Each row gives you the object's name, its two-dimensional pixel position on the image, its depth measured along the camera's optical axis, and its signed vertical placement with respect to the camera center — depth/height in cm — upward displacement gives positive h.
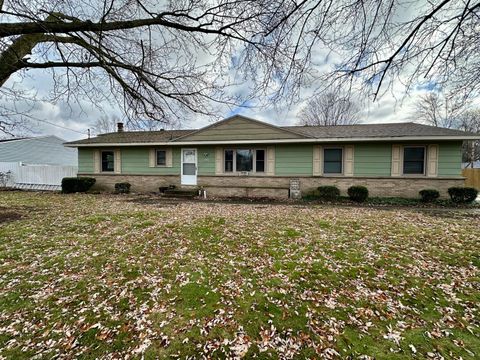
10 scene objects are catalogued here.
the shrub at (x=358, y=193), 1038 -92
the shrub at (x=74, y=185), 1323 -86
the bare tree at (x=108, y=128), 2688 +520
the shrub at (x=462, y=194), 966 -87
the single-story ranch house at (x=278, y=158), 1048 +72
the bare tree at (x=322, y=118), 2339 +590
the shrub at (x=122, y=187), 1329 -96
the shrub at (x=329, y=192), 1094 -94
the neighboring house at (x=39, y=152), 2261 +199
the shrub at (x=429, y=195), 998 -94
